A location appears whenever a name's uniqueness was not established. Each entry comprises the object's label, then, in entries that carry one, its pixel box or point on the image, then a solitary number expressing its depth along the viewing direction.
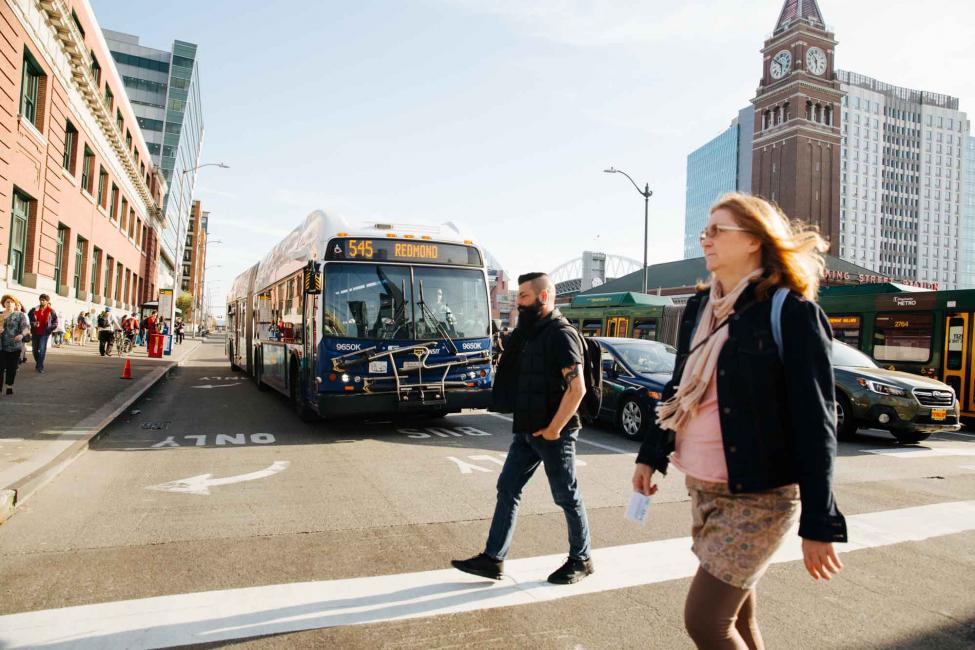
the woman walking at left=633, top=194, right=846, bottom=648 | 2.10
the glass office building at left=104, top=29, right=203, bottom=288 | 83.06
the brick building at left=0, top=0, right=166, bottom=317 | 19.41
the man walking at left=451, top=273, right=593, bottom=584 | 4.14
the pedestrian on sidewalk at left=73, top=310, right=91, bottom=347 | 29.86
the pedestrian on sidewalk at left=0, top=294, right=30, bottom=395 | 12.01
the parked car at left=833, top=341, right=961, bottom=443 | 11.02
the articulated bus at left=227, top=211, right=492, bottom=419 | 9.89
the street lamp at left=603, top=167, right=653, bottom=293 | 27.06
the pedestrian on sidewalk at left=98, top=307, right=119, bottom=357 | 24.70
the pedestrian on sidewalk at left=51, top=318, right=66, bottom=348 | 26.50
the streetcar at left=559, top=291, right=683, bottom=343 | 19.16
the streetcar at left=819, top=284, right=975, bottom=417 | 14.73
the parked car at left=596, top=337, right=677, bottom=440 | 10.62
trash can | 28.19
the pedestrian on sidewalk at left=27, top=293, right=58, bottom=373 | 16.16
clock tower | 82.94
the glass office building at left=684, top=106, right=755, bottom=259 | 136.88
